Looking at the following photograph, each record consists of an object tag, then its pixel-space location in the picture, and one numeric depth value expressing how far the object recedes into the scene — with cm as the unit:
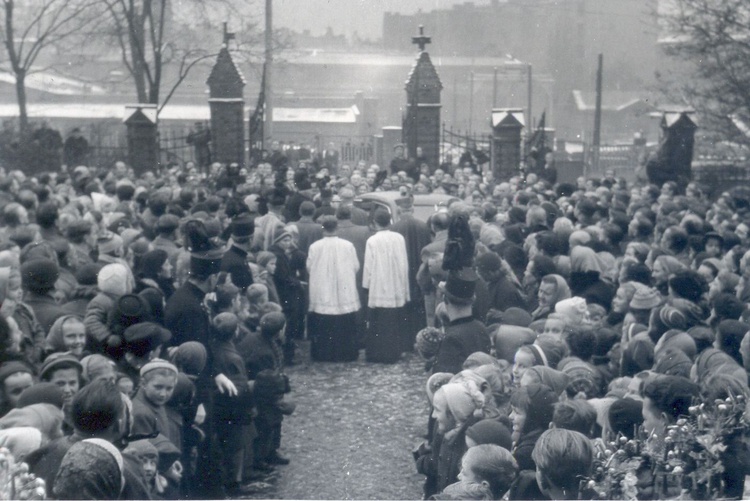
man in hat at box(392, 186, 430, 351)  1148
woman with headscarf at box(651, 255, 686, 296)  805
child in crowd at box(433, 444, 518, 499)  441
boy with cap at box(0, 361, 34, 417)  523
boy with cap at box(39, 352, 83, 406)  523
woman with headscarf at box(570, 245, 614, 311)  856
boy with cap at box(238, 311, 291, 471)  744
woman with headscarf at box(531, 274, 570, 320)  802
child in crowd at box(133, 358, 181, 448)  560
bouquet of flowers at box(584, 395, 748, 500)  411
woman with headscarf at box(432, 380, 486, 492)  542
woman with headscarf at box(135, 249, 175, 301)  830
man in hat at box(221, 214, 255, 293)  912
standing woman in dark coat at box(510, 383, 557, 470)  525
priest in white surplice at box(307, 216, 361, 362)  1074
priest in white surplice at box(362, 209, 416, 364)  1079
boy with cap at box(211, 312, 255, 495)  704
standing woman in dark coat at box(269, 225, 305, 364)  1075
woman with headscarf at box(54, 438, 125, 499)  364
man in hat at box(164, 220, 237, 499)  694
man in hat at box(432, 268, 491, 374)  715
